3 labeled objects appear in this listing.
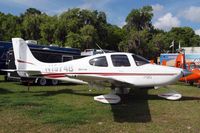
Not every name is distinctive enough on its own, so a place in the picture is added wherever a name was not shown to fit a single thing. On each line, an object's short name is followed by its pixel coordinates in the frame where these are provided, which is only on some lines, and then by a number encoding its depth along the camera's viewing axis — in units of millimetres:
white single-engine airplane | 6675
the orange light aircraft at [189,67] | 10163
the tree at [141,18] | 39591
